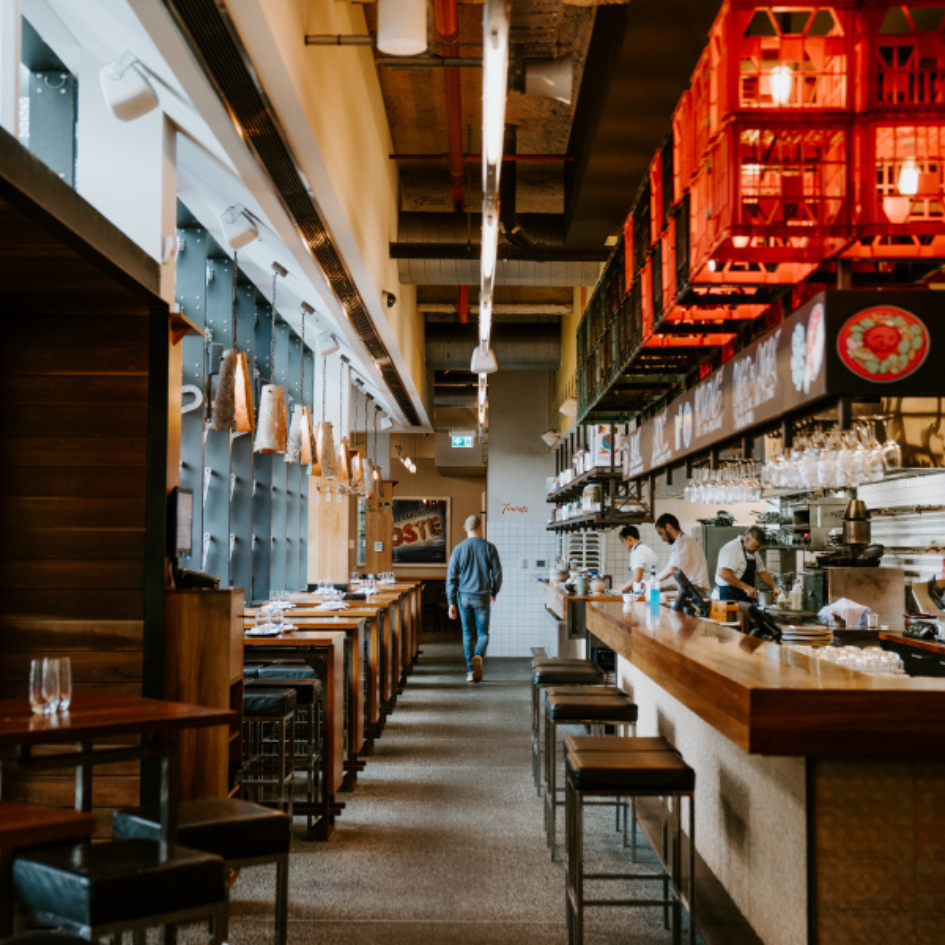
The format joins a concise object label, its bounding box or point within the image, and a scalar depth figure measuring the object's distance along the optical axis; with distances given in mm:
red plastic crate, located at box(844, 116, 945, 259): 3414
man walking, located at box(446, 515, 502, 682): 11430
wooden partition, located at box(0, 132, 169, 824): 4219
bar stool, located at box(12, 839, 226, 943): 2361
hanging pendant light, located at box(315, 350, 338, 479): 7378
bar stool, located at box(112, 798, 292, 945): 2863
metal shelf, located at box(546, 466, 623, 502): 8789
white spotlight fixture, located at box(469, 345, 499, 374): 8828
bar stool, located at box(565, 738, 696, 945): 3436
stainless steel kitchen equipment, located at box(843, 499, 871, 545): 8453
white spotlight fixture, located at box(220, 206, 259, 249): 6004
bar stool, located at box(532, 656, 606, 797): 5973
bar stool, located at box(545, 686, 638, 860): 4867
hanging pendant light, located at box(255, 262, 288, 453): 5680
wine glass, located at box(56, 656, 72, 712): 2789
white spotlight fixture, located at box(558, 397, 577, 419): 11217
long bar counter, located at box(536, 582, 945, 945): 2793
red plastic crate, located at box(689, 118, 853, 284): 3420
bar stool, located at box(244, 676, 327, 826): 5273
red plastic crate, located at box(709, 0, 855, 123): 3482
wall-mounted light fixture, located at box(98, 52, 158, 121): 4188
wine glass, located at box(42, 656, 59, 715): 2762
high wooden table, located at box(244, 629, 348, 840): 5204
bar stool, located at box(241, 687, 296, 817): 4832
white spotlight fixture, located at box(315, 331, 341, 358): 9664
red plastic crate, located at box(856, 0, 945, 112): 3469
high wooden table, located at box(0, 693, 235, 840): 2514
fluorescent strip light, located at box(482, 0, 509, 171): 3406
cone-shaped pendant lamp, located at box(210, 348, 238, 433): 4883
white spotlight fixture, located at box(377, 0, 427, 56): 3814
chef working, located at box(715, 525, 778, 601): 9391
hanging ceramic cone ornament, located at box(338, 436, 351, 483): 8383
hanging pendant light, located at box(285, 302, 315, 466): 6703
